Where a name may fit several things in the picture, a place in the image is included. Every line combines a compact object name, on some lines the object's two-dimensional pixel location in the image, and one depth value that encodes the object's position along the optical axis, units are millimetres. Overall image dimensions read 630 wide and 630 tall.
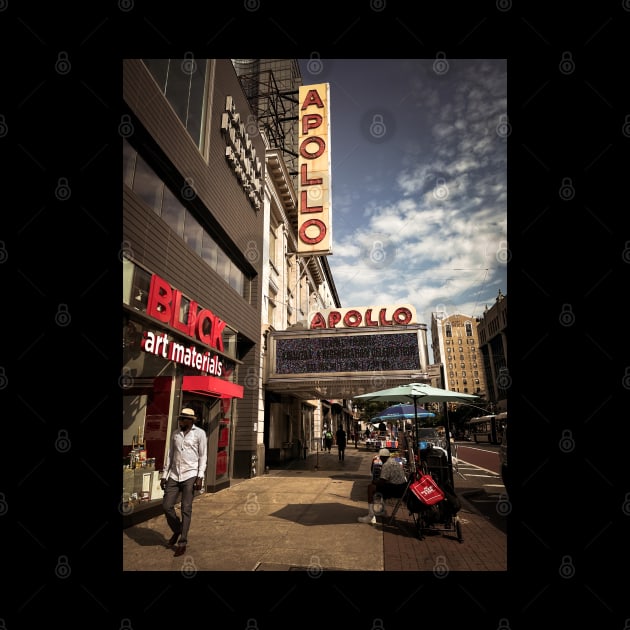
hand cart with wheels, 6332
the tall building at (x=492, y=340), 84406
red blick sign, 8070
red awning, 9659
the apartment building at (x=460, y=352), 123688
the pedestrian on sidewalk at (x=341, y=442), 20312
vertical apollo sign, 18578
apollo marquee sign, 16500
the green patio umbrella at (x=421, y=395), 8532
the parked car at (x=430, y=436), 19964
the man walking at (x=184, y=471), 5773
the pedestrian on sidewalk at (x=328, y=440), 25172
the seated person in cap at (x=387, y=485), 7246
